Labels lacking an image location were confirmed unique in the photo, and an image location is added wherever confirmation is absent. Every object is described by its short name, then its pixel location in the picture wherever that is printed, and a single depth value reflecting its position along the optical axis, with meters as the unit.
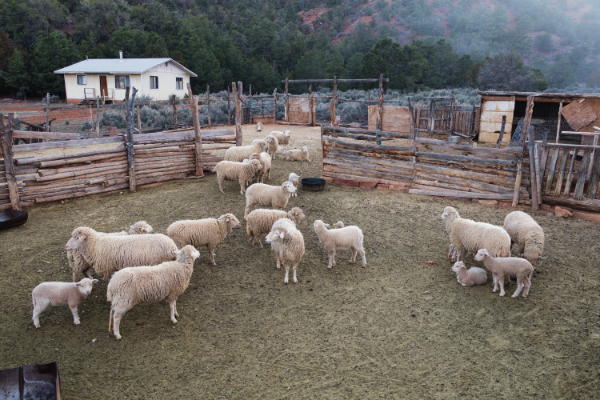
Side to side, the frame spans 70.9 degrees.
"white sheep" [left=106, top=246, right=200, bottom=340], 5.42
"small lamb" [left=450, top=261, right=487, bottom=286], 6.71
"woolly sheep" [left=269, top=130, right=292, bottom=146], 17.80
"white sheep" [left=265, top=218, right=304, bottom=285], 6.86
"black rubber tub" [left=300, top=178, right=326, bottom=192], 11.73
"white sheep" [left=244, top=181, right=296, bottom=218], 9.35
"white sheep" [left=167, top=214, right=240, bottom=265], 7.32
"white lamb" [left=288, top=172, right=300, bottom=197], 11.15
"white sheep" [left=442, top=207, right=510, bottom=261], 6.77
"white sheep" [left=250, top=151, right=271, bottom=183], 12.05
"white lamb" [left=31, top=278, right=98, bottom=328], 5.62
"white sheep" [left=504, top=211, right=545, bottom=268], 6.85
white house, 38.00
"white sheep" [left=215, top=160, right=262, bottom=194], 11.59
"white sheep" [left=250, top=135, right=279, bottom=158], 14.74
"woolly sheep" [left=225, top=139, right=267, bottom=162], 13.36
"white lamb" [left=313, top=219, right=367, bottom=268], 7.36
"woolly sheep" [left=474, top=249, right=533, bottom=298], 6.26
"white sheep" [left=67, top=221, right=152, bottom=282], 6.56
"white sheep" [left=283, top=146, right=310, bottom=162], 15.30
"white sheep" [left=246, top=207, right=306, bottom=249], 7.95
